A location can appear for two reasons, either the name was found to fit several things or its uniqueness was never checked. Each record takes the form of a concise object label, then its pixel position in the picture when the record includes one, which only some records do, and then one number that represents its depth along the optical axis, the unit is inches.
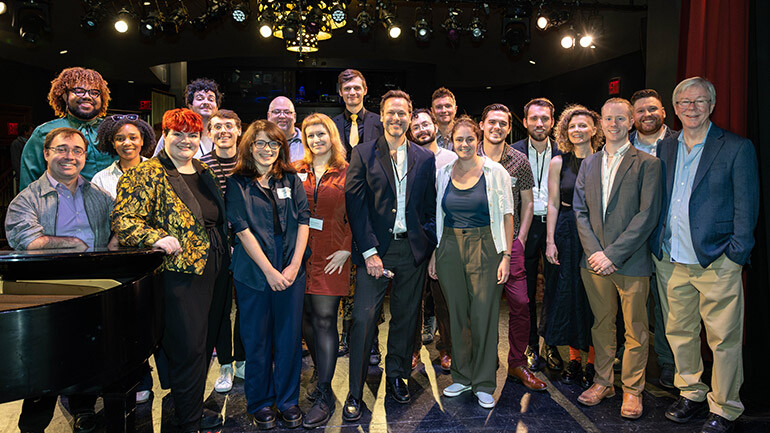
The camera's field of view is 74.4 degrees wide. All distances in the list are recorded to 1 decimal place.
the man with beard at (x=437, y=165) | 151.9
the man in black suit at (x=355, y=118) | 163.8
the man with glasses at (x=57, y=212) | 107.8
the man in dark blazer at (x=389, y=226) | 124.0
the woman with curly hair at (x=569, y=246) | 143.3
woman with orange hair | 102.7
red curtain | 129.3
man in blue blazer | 115.0
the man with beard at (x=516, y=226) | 141.1
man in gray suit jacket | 123.9
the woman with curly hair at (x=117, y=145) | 137.9
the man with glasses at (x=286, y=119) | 158.2
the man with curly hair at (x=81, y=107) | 141.5
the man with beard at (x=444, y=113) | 169.3
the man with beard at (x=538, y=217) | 152.3
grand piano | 73.8
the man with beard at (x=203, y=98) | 159.6
